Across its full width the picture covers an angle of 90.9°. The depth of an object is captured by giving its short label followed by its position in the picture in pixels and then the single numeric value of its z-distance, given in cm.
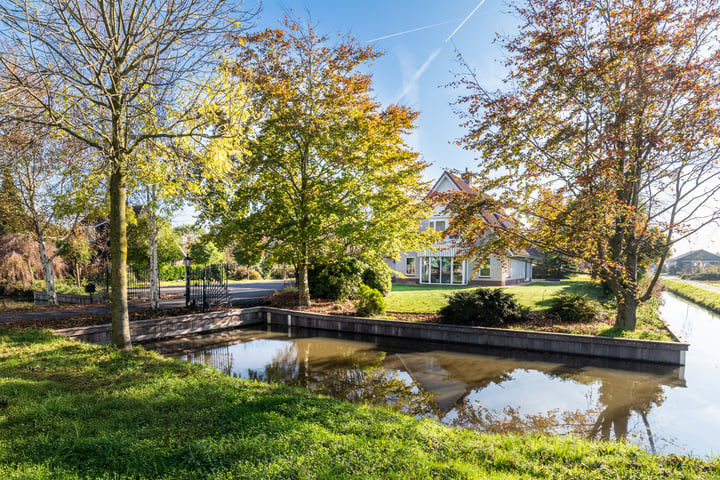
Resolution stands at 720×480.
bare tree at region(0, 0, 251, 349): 566
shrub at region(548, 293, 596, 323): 1198
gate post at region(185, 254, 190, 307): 1354
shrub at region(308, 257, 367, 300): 1708
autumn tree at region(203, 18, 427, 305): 1333
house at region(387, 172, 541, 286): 2491
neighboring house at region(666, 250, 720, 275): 6374
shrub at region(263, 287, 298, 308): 1627
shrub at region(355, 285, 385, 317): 1361
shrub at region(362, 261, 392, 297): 1756
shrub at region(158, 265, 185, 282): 3268
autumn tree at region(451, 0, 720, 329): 848
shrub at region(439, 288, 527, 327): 1158
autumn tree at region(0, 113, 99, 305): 712
